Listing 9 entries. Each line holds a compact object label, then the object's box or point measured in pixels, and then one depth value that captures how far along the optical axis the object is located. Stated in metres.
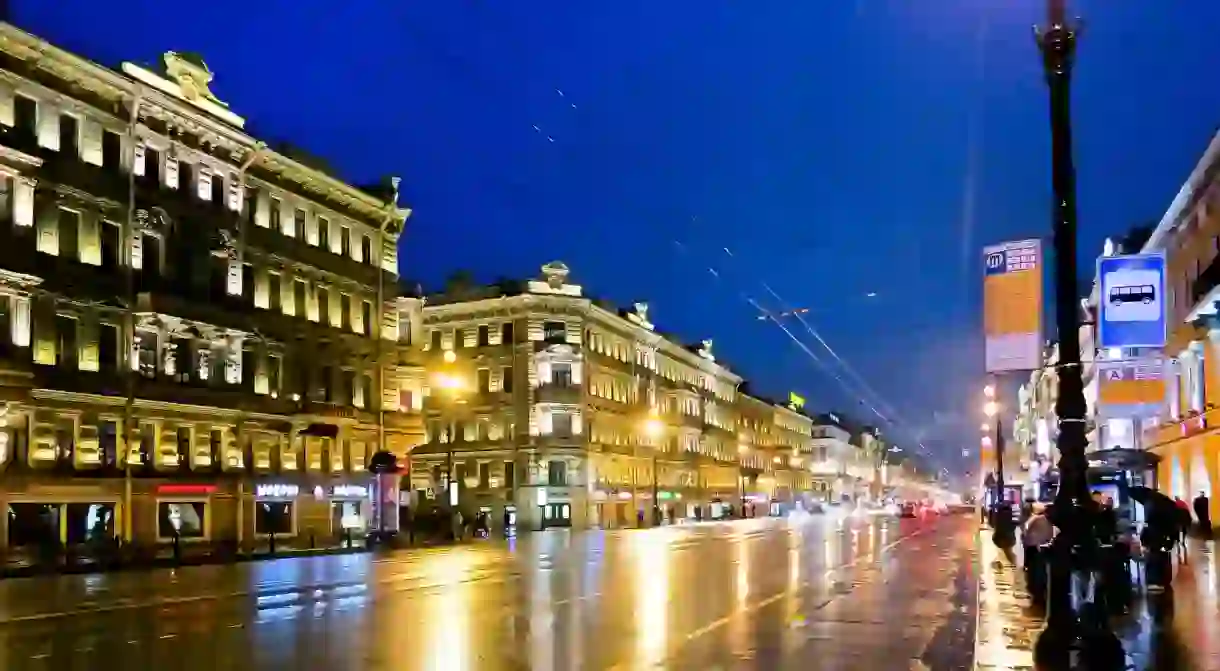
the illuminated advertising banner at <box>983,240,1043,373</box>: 13.39
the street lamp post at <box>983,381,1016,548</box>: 41.44
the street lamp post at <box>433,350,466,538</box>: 73.94
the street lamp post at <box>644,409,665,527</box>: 99.75
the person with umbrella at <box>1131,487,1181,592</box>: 22.08
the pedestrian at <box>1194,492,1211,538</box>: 41.09
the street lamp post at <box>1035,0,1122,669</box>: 12.26
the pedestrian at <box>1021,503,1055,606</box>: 20.22
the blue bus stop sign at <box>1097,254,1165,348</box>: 14.74
